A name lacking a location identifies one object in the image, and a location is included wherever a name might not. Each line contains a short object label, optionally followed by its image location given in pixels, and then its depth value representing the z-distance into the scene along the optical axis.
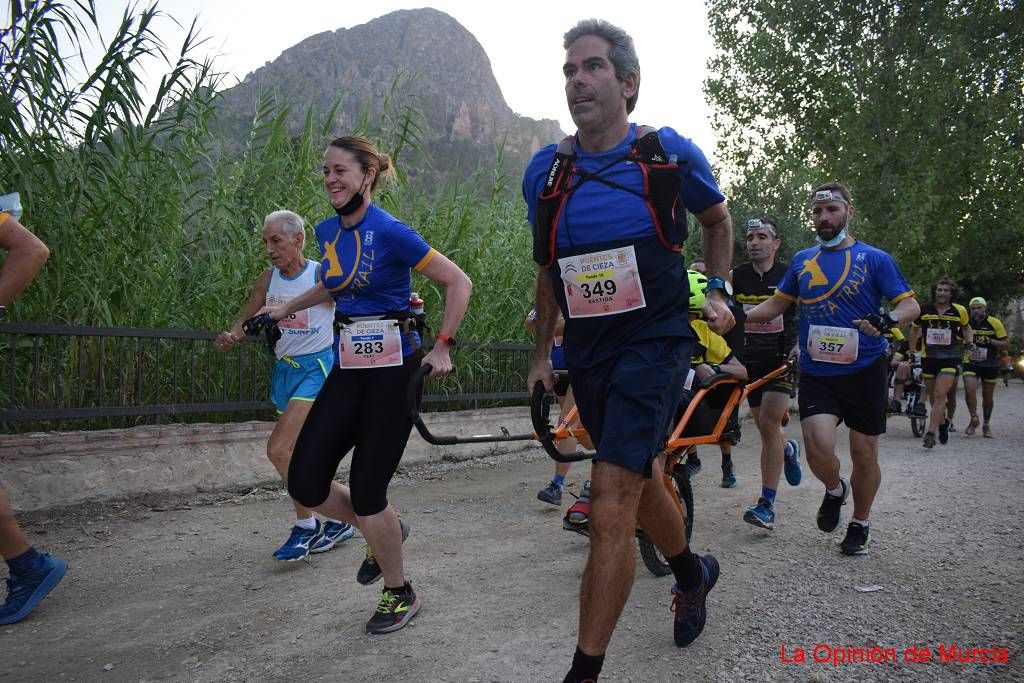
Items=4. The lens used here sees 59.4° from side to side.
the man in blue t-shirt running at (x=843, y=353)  5.47
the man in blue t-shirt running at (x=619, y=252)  3.04
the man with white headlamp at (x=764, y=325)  7.18
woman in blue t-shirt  4.00
